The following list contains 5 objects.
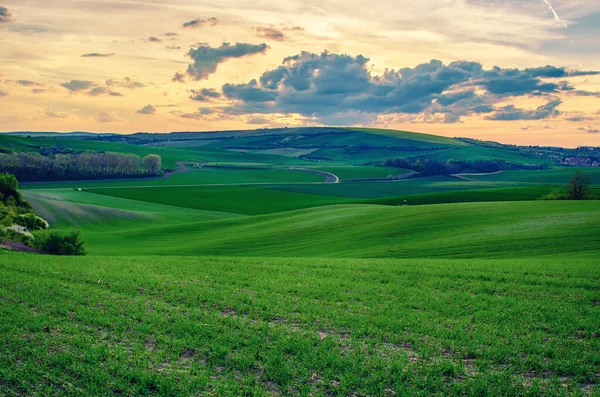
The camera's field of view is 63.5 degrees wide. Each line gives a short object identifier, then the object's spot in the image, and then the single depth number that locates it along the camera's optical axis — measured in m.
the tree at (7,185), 48.46
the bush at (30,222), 40.75
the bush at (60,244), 30.75
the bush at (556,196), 58.78
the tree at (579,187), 58.94
